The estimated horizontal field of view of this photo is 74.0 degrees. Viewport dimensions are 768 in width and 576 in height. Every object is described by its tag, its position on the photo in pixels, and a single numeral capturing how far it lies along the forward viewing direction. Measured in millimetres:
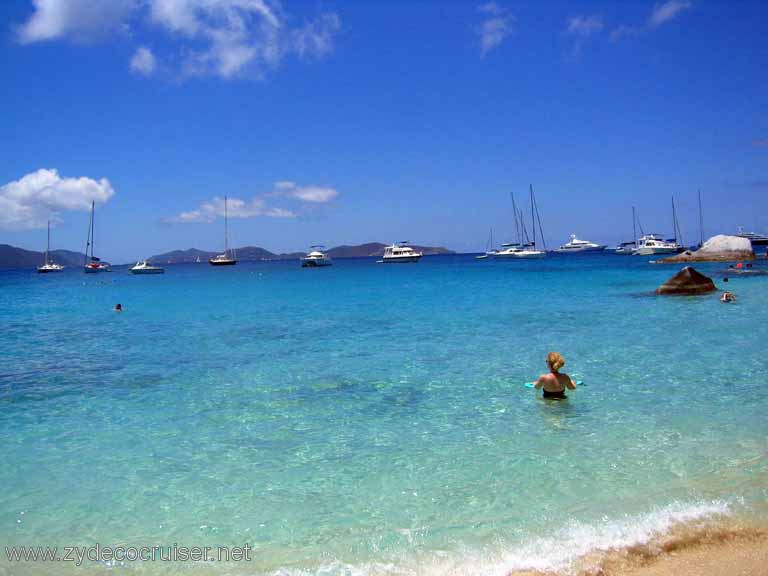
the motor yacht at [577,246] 177750
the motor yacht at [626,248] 145775
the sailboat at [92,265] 112125
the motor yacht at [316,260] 120938
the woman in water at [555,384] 10156
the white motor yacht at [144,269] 109438
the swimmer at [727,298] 24734
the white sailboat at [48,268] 137575
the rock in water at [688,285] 28400
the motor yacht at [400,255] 128000
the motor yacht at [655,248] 108138
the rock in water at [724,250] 65500
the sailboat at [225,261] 140438
